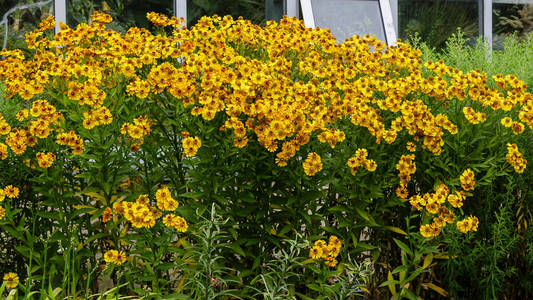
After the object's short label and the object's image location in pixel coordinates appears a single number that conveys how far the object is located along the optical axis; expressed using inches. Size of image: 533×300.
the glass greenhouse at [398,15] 243.6
